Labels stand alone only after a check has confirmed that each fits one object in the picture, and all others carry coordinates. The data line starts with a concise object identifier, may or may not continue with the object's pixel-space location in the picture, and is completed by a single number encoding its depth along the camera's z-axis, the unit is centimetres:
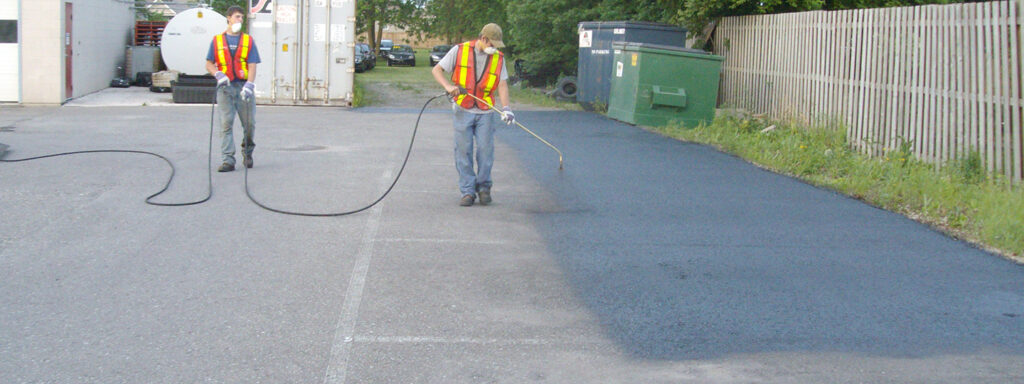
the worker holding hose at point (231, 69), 1100
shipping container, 2059
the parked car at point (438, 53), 5249
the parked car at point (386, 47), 5603
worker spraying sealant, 918
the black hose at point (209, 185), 912
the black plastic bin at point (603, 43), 2041
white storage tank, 2412
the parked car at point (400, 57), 5492
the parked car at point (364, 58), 4275
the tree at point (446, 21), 6124
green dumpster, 1719
